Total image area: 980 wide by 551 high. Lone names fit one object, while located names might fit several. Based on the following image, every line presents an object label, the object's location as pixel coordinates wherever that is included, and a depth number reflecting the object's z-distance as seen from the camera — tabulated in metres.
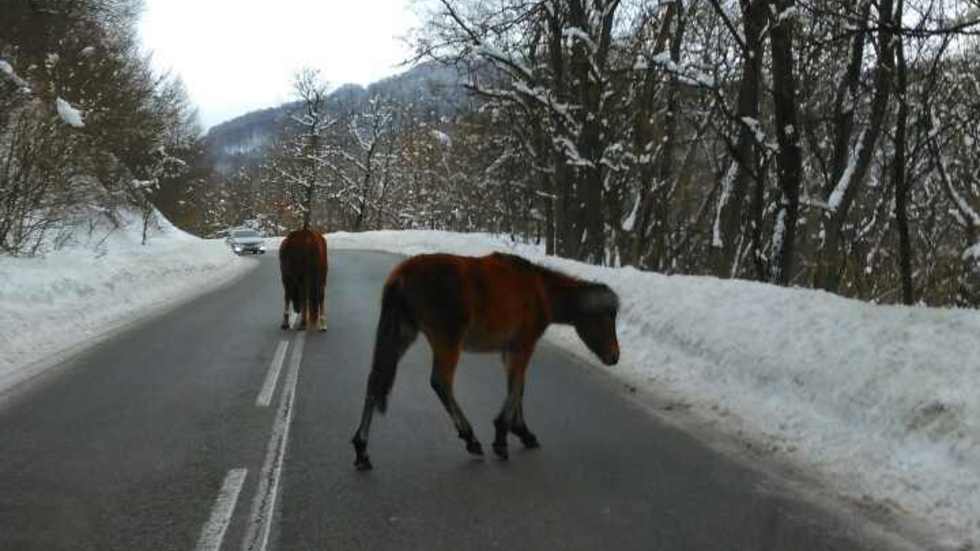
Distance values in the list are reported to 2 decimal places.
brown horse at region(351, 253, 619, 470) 5.69
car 47.22
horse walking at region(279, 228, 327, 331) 12.95
